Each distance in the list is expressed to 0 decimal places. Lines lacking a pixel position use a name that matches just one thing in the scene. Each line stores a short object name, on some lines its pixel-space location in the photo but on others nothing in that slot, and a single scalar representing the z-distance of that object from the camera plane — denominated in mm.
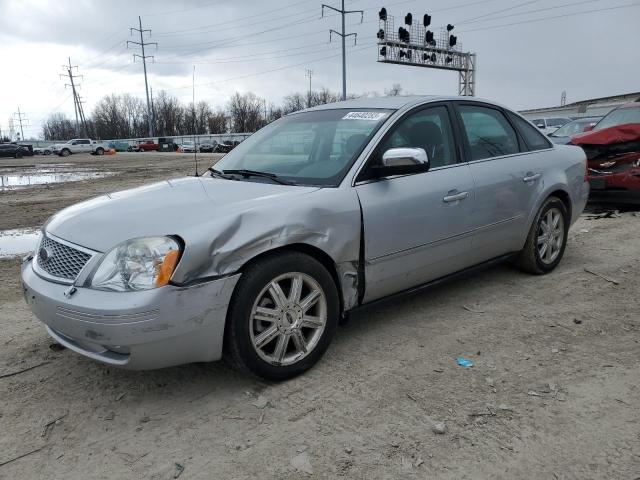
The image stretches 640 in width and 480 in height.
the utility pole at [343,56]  36000
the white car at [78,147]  53469
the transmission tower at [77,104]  88688
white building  47062
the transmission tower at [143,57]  68175
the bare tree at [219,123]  103656
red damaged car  7770
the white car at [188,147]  52425
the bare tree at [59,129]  126662
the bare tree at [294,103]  94438
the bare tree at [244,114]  102500
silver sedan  2629
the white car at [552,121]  33194
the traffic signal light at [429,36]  40669
